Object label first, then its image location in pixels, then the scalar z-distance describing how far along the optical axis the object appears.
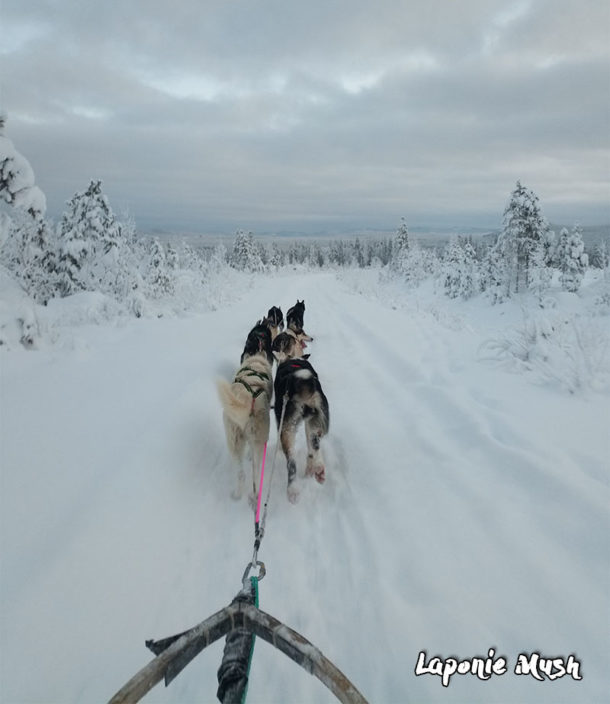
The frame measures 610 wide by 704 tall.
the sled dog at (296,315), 9.23
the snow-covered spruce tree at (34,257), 15.66
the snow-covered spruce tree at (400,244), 56.67
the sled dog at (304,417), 3.31
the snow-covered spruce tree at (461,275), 28.50
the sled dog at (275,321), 7.50
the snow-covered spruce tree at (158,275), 19.53
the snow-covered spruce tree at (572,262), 24.27
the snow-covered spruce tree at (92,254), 16.23
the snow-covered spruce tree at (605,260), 17.68
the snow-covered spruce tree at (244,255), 58.31
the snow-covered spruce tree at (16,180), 7.38
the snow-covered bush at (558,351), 4.52
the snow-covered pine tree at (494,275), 25.14
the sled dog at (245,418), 3.01
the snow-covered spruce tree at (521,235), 24.44
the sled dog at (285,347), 5.66
